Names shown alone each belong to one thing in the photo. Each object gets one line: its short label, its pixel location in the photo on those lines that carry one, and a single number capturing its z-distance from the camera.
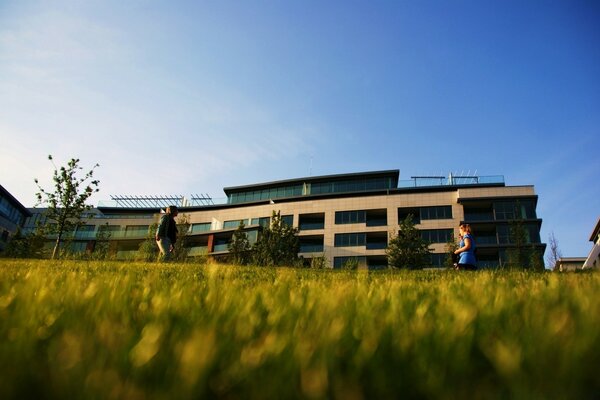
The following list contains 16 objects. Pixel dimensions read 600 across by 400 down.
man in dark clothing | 14.19
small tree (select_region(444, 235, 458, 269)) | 43.77
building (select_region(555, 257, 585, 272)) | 71.56
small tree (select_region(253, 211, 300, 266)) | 43.81
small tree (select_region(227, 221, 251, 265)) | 49.78
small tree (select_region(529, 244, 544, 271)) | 37.71
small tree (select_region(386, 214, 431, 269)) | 41.81
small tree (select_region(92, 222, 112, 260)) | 64.75
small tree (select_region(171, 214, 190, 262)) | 46.75
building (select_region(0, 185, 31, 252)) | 71.88
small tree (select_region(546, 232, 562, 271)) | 46.11
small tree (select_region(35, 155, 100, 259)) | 33.13
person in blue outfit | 12.28
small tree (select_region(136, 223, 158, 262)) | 48.97
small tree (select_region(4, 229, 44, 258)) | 40.58
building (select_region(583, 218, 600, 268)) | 59.61
